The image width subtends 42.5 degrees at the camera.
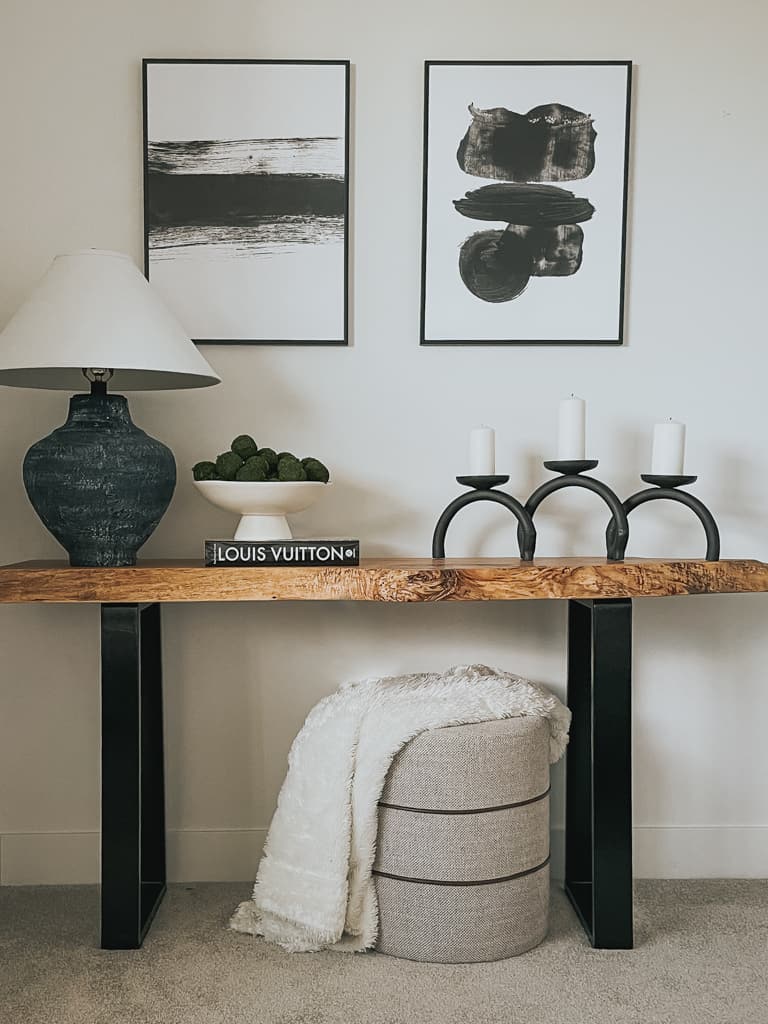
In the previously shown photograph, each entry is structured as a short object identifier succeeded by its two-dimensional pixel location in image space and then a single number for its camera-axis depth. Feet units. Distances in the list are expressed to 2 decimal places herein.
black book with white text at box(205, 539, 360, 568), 6.38
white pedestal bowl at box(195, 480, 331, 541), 6.59
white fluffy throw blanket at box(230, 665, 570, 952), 6.33
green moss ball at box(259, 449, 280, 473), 6.76
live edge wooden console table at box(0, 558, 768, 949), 6.21
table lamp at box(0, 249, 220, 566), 6.05
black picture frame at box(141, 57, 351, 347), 7.37
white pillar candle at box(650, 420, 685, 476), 6.89
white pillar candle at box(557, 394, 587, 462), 6.91
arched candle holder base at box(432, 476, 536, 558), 6.95
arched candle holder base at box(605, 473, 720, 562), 6.79
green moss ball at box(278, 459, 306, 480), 6.64
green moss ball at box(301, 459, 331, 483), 6.77
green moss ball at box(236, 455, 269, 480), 6.63
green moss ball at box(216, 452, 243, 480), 6.68
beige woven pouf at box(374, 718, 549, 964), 6.24
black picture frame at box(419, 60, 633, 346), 7.44
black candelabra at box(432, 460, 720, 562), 6.82
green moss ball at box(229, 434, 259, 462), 6.82
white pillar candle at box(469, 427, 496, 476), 7.00
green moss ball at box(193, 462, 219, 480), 6.79
